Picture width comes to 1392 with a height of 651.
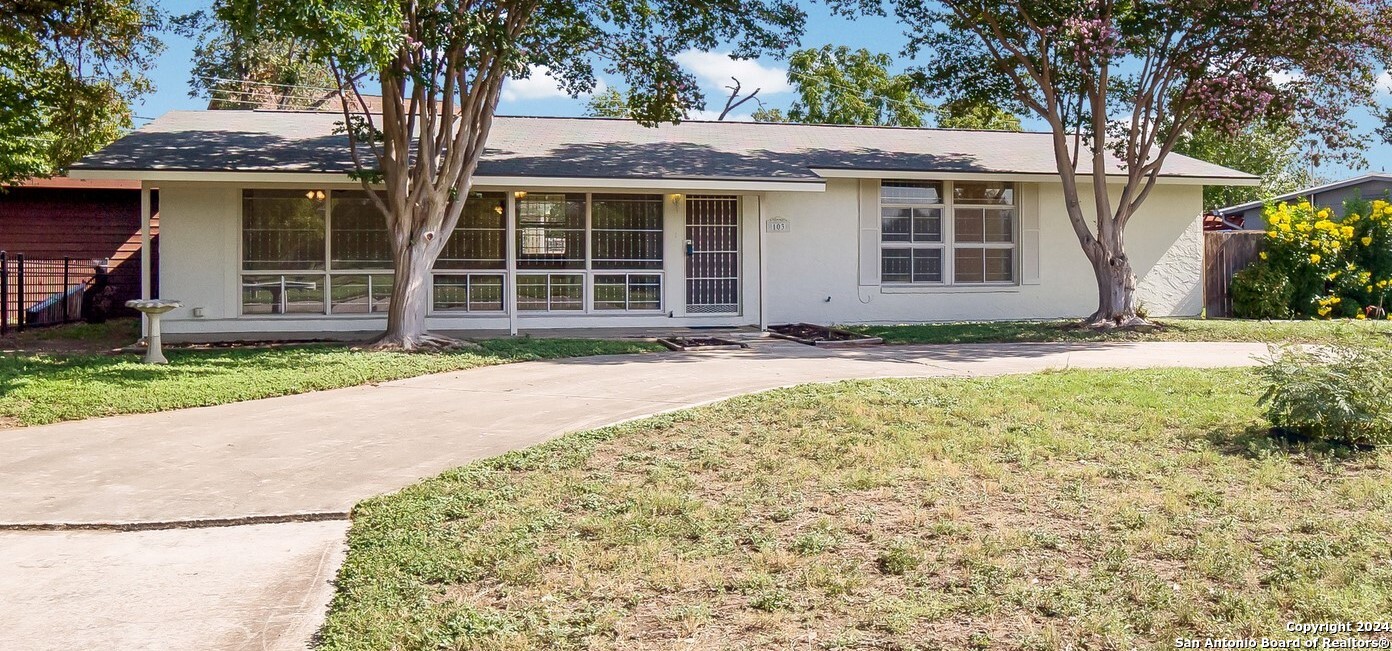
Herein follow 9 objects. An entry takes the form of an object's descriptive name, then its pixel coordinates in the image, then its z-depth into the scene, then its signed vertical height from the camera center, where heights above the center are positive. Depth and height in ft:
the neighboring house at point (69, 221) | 69.15 +5.72
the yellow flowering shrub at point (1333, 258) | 63.72 +2.72
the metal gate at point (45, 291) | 58.65 +0.87
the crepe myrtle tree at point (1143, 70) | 48.42 +12.04
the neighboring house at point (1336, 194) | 98.43 +10.71
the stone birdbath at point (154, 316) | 39.09 -0.39
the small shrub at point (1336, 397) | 21.01 -1.97
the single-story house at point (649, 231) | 51.62 +4.04
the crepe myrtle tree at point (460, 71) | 40.81 +9.93
